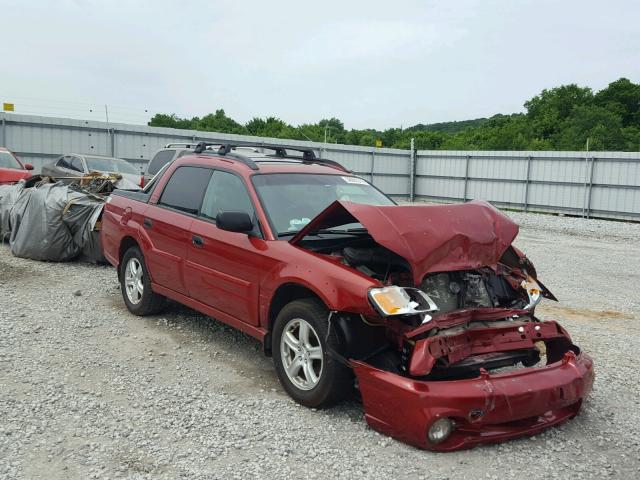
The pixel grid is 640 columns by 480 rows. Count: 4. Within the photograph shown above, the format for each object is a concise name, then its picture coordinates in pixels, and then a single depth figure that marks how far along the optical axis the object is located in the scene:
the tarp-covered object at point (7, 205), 10.61
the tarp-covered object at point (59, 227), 9.23
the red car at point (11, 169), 14.06
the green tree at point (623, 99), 47.67
